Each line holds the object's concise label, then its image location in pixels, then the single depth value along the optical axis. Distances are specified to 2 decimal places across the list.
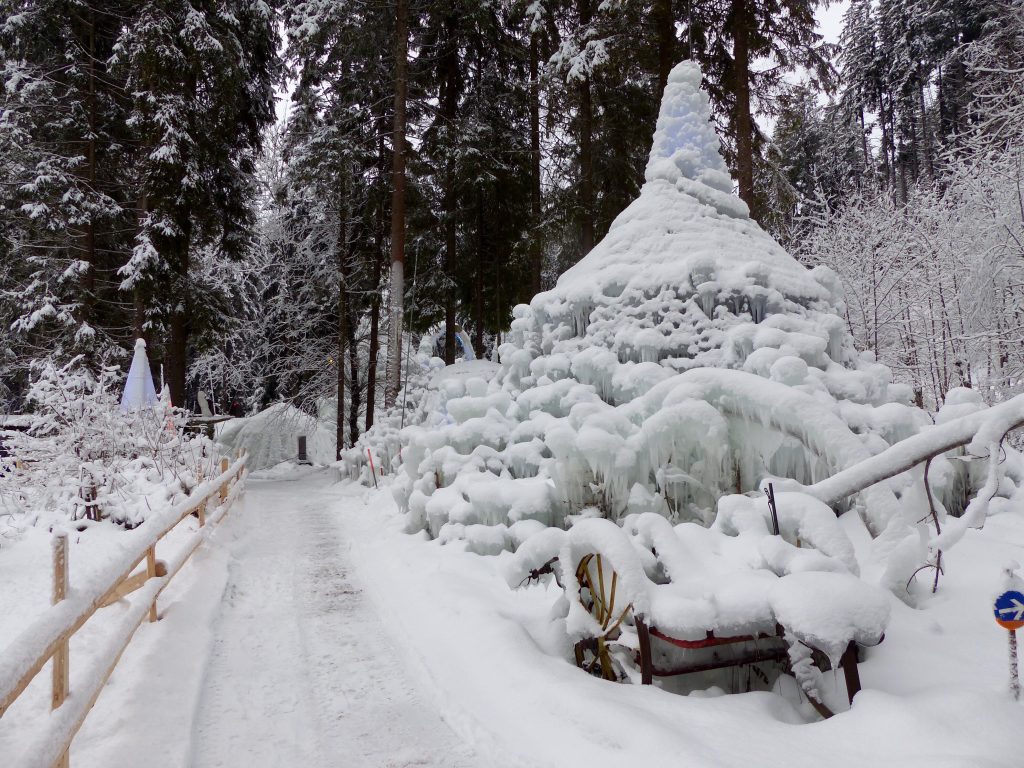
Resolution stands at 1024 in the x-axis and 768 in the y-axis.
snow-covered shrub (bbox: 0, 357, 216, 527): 7.93
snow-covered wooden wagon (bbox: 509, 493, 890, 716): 2.87
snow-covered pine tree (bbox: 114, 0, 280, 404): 14.24
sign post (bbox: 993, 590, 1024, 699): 2.61
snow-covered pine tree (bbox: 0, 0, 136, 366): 13.97
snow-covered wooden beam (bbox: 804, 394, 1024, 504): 2.76
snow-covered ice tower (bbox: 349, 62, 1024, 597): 4.87
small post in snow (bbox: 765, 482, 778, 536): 3.59
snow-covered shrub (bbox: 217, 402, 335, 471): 22.98
